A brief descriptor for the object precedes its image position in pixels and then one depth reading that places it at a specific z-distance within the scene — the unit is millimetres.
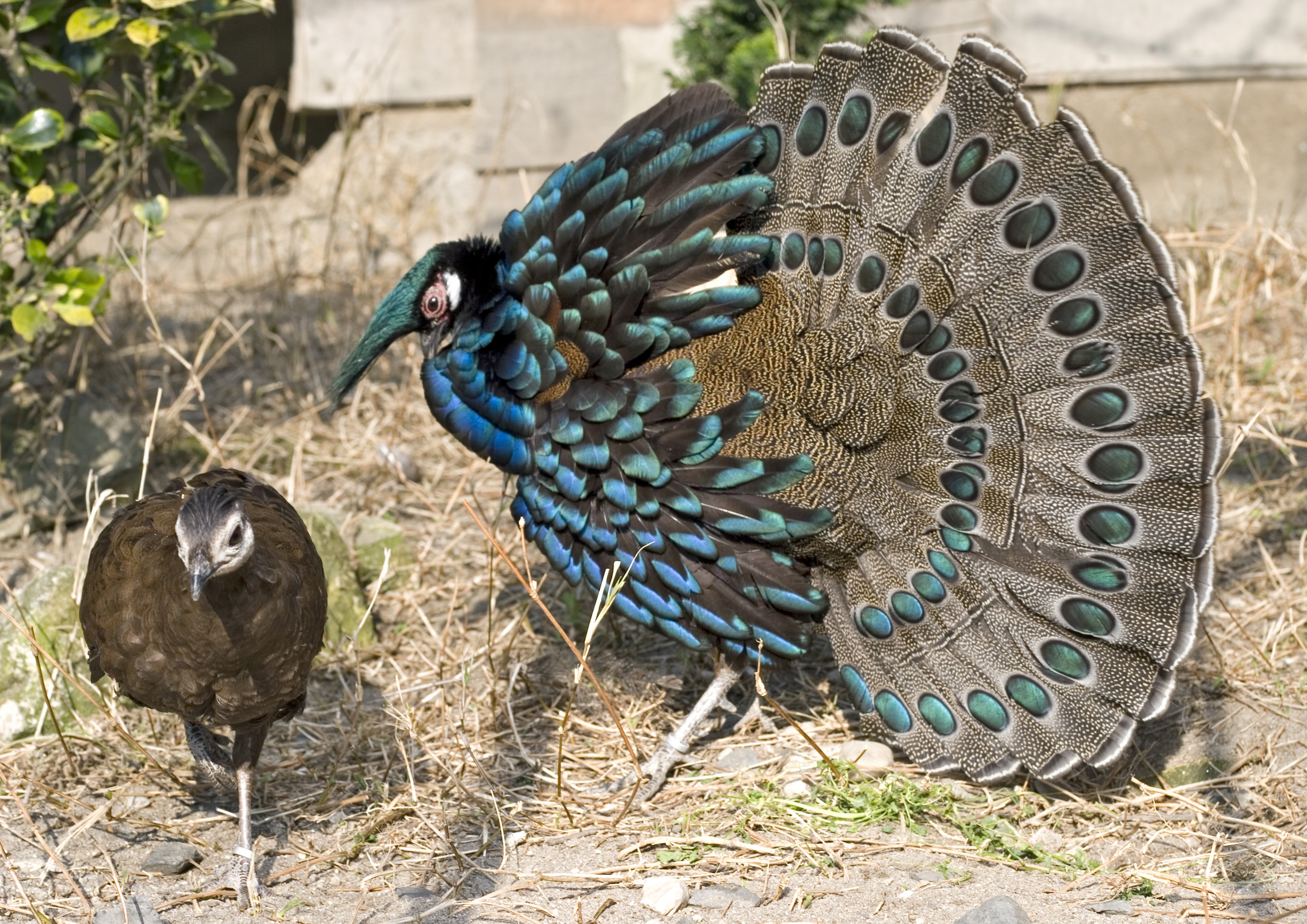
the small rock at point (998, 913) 5875
